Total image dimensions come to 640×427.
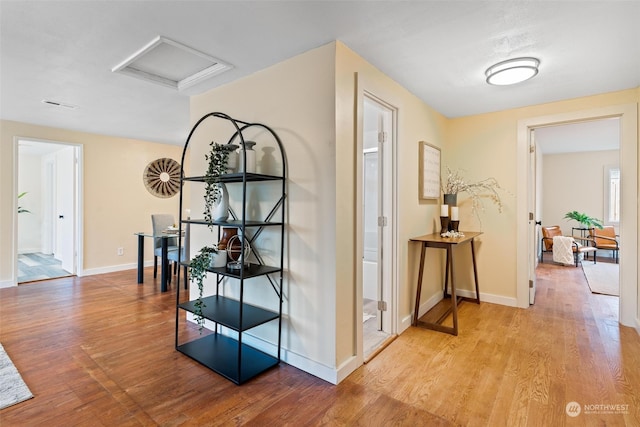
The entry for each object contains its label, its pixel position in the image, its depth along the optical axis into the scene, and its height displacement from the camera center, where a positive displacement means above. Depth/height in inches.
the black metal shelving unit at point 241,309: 84.2 -29.5
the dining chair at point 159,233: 182.7 -12.9
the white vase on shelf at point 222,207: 93.6 +1.4
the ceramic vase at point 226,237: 94.2 -7.6
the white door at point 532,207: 138.3 +3.0
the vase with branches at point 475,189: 143.7 +11.7
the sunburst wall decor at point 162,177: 224.8 +25.1
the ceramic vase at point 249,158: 92.2 +16.3
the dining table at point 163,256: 163.6 -24.3
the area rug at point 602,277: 163.8 -38.2
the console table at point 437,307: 111.0 -29.3
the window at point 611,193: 268.1 +18.4
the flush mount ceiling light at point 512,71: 91.7 +43.2
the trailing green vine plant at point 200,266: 87.1 -15.1
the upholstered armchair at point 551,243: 234.2 -23.3
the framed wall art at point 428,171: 127.9 +18.0
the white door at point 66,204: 199.8 +4.2
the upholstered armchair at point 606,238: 242.8 -18.9
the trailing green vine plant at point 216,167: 89.4 +13.0
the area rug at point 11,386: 72.3 -43.4
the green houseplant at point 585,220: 258.1 -4.7
